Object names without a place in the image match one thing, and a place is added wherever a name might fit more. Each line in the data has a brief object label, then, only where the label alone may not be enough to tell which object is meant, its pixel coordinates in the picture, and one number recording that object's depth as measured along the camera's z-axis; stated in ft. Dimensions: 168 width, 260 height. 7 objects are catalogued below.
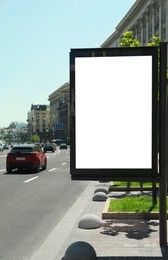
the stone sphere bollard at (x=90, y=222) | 26.91
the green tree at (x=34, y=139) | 551.59
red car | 79.56
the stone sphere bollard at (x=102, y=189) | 43.68
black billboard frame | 20.43
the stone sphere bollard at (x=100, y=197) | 39.86
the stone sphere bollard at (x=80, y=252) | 17.83
